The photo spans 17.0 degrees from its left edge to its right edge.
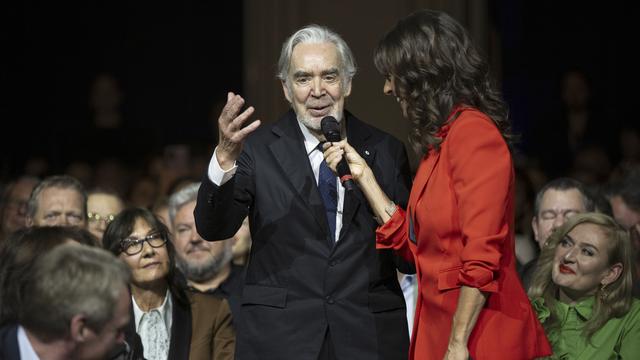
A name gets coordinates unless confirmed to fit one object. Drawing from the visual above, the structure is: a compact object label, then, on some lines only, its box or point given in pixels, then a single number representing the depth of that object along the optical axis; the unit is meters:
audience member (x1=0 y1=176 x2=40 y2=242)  11.47
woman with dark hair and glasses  8.38
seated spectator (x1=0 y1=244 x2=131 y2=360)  4.99
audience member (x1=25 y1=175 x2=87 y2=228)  9.81
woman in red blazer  5.76
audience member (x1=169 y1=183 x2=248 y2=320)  9.81
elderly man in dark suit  6.56
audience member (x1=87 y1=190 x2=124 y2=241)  10.39
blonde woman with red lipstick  7.97
